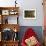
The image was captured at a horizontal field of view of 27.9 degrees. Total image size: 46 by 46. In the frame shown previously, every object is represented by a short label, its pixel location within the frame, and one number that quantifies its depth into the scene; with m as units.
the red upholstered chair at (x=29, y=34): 3.23
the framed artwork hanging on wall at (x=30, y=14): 3.38
